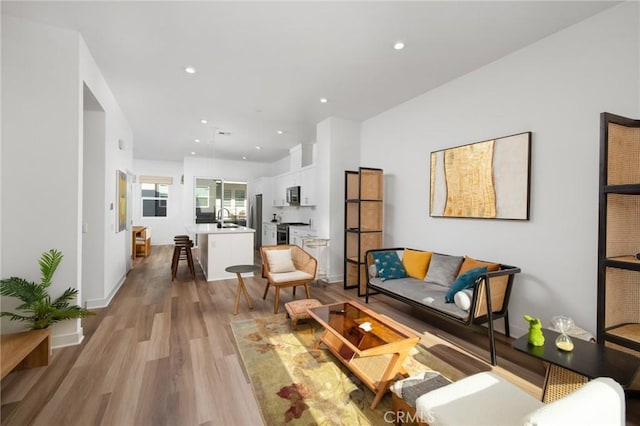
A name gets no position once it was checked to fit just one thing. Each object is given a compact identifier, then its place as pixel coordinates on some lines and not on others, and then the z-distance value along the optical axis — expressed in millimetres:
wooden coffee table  1916
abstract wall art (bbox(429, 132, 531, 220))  2811
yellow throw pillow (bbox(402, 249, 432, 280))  3615
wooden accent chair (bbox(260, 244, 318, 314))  3555
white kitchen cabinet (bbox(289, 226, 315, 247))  5910
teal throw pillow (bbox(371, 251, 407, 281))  3621
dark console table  1535
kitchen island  4957
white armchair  886
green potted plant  2266
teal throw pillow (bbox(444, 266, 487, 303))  2676
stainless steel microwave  6695
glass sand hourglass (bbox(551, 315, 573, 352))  1746
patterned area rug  1764
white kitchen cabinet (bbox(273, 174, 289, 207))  7661
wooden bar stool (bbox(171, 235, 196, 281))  5078
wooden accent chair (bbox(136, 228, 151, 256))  7311
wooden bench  1893
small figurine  1822
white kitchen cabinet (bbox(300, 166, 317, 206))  6109
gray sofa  2471
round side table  3496
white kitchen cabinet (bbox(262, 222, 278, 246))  7910
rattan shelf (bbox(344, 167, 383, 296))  4406
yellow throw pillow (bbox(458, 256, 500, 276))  2791
